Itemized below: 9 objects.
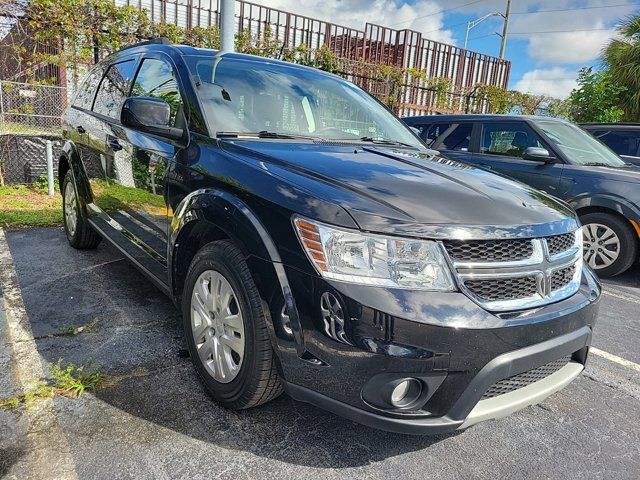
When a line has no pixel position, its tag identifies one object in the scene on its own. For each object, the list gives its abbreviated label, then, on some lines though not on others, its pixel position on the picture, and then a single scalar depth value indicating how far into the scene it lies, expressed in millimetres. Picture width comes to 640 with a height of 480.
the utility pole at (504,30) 27062
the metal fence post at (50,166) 6977
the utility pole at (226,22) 5633
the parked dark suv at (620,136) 7449
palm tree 12703
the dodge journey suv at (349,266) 1769
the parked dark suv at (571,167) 5180
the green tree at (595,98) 11195
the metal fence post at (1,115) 7457
